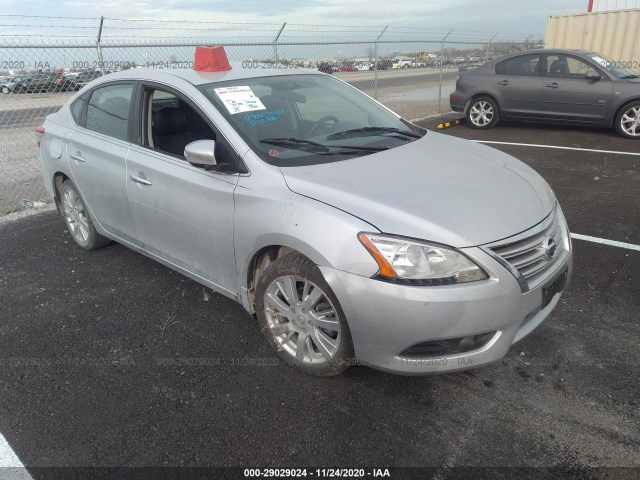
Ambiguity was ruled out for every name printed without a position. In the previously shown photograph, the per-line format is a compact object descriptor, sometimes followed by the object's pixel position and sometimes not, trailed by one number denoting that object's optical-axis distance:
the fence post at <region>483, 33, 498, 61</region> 15.86
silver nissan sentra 2.25
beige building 12.70
